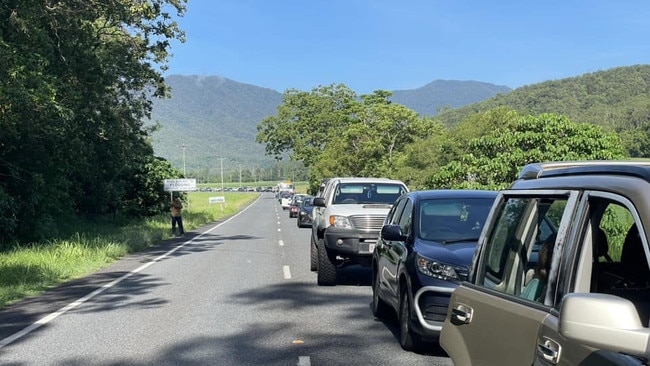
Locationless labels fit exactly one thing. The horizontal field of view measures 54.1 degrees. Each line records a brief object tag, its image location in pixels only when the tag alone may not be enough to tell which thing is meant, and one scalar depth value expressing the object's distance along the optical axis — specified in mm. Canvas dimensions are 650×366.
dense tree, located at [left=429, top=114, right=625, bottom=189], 16375
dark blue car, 6184
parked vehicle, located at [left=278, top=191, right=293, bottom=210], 59650
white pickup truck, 10797
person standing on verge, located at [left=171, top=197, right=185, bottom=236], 25266
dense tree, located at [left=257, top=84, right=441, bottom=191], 49844
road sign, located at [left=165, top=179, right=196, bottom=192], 36375
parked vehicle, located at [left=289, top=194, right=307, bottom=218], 43572
